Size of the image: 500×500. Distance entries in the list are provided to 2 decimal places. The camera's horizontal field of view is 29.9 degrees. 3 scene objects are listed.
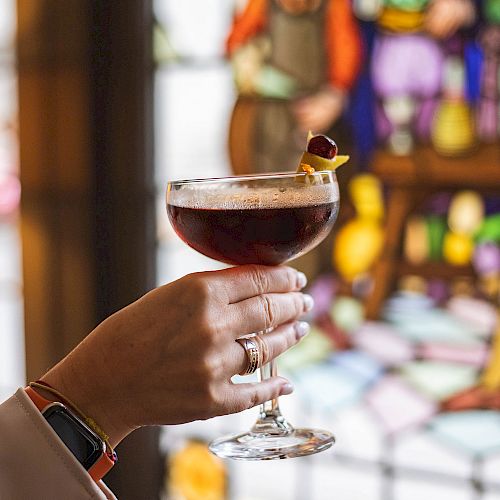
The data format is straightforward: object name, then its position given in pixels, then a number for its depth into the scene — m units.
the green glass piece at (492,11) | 2.35
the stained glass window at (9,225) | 3.24
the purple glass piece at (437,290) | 2.46
